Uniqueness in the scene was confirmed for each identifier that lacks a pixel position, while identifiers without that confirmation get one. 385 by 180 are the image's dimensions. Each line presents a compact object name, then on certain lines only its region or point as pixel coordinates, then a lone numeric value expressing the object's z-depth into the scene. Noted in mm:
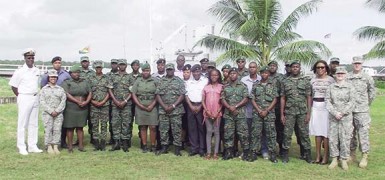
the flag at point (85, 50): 17072
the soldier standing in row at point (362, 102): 6438
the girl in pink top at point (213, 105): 6871
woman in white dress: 6508
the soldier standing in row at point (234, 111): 6703
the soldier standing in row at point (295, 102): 6566
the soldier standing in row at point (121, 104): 7418
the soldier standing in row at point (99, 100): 7410
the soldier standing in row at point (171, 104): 7168
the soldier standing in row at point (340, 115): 6242
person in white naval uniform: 7254
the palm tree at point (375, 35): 16109
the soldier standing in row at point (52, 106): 7152
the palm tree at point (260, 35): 12867
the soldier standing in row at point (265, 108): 6621
